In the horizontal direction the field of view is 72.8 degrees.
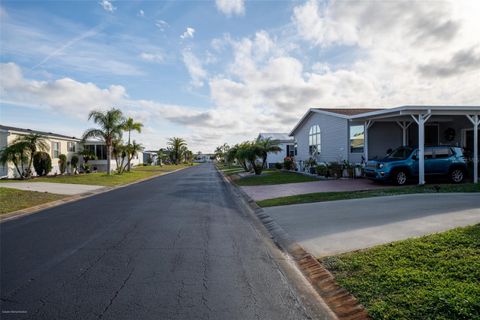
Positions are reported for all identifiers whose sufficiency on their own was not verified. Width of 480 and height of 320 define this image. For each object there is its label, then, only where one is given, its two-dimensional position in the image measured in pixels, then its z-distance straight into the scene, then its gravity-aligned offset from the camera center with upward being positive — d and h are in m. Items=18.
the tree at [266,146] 27.22 +0.93
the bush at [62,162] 32.22 -0.27
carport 19.23 +1.76
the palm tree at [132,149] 38.72 +1.17
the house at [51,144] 25.72 +1.52
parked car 15.55 -0.50
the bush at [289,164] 32.58 -0.73
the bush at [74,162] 34.31 -0.29
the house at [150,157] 78.19 +0.32
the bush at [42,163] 27.63 -0.29
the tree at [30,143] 25.91 +1.35
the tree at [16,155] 24.21 +0.38
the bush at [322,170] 21.65 -0.91
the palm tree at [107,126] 31.44 +3.23
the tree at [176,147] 77.66 +2.66
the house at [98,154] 41.41 +0.66
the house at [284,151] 41.97 +0.74
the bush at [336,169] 20.53 -0.81
